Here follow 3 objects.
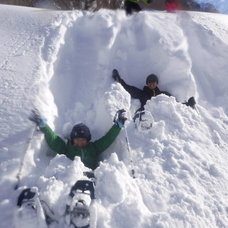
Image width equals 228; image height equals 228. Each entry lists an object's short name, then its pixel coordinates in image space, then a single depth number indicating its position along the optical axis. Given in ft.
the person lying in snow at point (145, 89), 16.79
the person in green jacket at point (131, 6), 22.22
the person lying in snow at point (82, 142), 12.00
